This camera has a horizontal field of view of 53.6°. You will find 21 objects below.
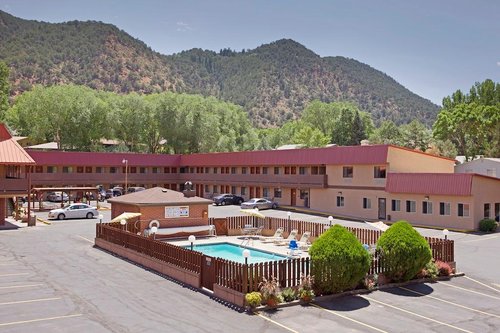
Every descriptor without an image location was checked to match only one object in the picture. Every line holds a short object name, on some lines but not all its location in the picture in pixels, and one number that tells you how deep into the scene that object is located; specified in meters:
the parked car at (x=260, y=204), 56.12
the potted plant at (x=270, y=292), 17.67
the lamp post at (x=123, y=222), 28.85
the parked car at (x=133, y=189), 67.23
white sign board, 33.62
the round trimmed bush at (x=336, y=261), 18.78
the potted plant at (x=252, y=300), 17.27
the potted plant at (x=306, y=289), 18.39
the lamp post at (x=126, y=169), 67.01
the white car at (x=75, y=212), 46.56
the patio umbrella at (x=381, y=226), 25.41
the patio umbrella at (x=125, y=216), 29.52
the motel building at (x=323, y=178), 41.84
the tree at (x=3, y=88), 86.61
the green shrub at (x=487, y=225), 39.50
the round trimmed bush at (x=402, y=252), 21.08
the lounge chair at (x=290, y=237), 31.78
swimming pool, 27.90
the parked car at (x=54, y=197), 64.75
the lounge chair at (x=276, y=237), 33.19
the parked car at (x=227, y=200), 62.38
